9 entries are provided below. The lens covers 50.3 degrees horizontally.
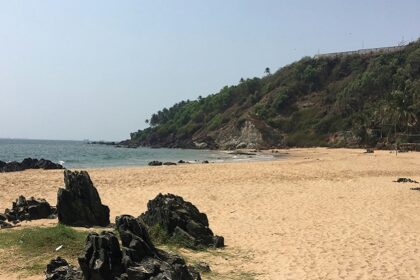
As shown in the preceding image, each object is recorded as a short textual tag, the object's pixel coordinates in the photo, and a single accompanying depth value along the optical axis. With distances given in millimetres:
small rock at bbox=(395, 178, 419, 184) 26766
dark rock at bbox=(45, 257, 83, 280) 7590
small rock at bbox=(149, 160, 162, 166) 50506
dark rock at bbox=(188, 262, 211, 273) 9648
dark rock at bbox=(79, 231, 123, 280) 7289
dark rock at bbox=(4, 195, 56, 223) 15367
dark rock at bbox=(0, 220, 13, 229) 13820
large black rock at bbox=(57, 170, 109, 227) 14109
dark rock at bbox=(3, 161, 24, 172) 42112
